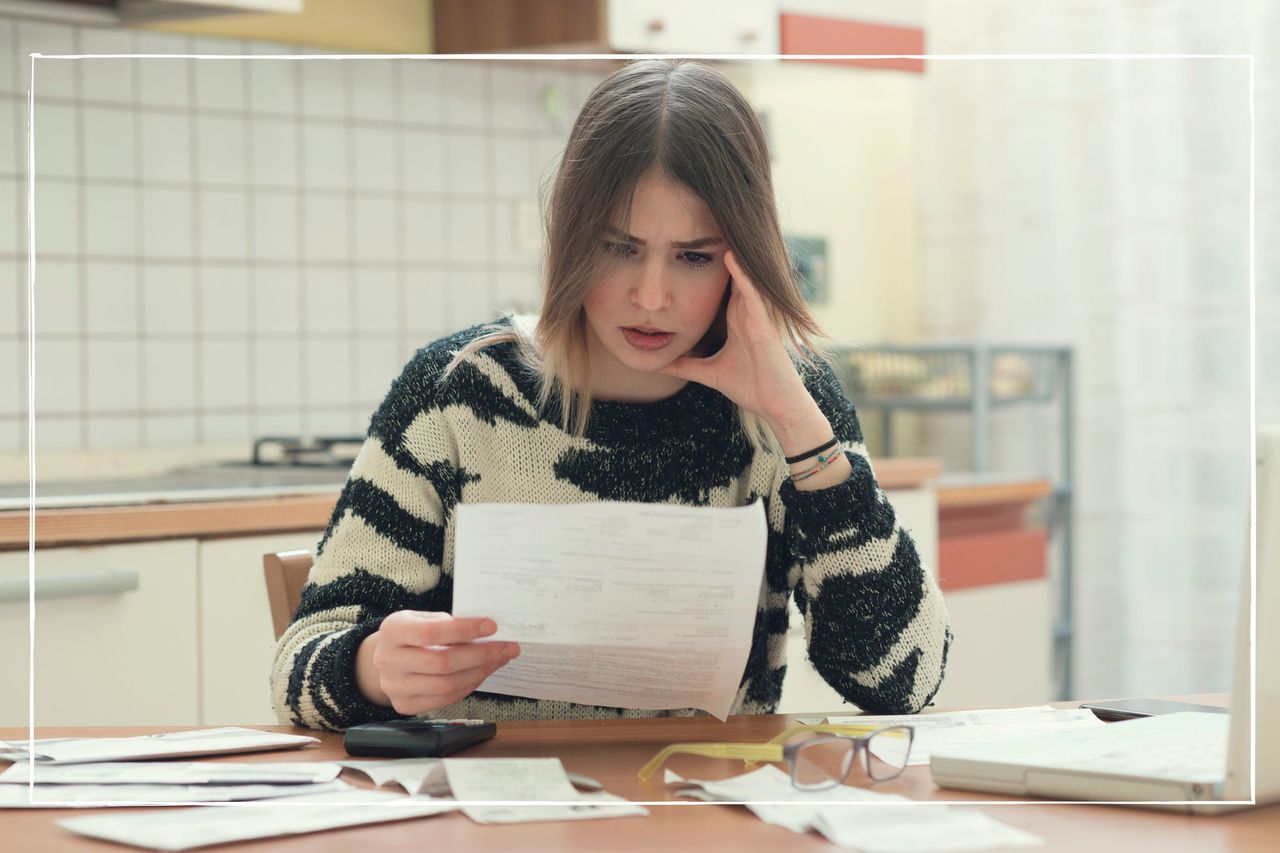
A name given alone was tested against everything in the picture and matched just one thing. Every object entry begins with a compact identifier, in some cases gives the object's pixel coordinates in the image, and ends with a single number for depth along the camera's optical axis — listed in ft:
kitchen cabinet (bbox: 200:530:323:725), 12.01
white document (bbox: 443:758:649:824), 8.02
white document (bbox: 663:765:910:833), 7.99
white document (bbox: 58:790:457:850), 7.86
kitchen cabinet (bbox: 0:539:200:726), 11.52
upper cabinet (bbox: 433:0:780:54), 14.64
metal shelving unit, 16.32
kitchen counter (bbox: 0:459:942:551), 11.72
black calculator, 8.57
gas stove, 13.75
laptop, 7.85
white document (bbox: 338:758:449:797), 8.18
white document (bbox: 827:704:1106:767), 8.41
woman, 8.81
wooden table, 7.83
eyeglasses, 8.17
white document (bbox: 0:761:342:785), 8.23
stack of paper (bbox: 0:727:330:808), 8.15
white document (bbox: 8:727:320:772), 8.45
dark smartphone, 8.99
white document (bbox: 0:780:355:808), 8.12
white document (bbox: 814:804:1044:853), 7.79
